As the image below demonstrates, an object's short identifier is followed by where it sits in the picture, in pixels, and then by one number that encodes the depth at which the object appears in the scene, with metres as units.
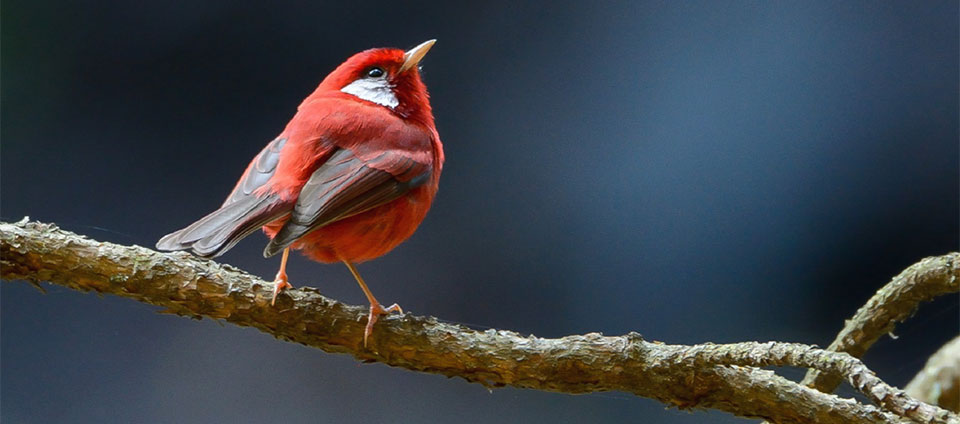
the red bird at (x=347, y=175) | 4.54
